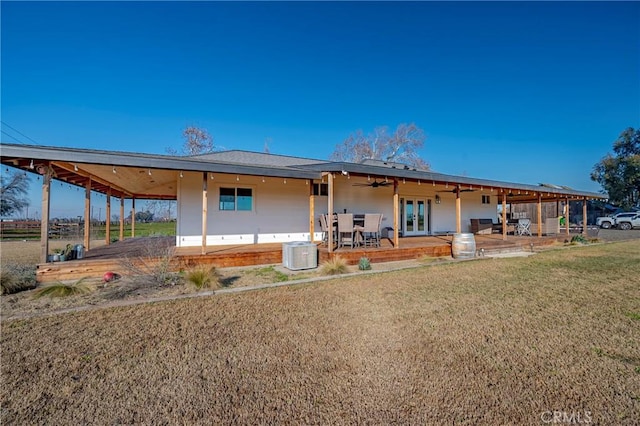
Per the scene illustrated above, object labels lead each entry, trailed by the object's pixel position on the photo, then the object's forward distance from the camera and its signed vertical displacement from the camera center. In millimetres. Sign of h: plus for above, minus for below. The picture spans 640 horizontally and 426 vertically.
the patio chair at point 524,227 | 13578 -309
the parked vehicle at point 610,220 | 22478 +71
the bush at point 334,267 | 6703 -1147
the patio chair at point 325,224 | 8841 -107
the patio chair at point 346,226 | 8344 -163
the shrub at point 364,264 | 7244 -1149
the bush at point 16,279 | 5137 -1131
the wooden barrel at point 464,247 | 8961 -855
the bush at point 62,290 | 4890 -1263
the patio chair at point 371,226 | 8547 -165
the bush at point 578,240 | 13080 -917
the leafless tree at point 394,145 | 29297 +8041
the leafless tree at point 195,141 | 23016 +6678
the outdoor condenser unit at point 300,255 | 7160 -914
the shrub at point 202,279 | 5375 -1151
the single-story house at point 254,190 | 6172 +1228
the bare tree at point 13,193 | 23734 +2451
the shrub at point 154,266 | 5543 -1006
